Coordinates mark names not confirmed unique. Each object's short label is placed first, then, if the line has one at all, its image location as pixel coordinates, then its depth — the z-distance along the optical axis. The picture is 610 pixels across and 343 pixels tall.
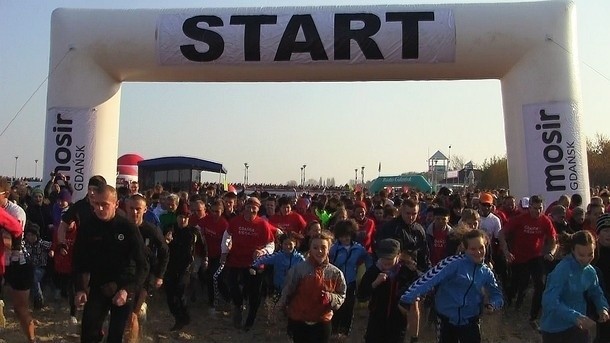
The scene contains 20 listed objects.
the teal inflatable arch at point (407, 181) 25.78
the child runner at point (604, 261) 4.87
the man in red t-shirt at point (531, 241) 7.12
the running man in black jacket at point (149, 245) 5.00
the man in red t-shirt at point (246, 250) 6.79
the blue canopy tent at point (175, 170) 21.05
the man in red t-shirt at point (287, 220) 7.69
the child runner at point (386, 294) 4.47
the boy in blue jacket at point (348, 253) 5.85
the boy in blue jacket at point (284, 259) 6.18
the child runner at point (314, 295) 4.32
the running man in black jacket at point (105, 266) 4.31
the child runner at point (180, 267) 6.49
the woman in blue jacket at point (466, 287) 4.16
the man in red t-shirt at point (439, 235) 6.66
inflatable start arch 9.64
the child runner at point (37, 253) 7.29
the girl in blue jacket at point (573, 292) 4.13
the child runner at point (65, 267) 6.60
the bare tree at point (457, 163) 70.70
